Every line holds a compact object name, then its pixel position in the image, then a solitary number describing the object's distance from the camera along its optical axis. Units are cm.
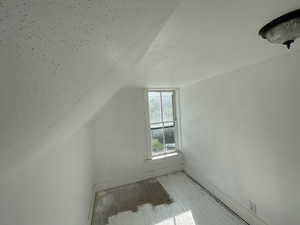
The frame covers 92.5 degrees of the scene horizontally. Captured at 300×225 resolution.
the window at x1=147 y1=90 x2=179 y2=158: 327
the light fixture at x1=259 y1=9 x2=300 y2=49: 80
